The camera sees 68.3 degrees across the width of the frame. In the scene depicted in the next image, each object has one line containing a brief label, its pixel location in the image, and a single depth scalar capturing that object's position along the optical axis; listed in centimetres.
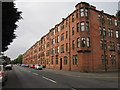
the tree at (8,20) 827
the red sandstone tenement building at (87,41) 1796
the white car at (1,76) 629
